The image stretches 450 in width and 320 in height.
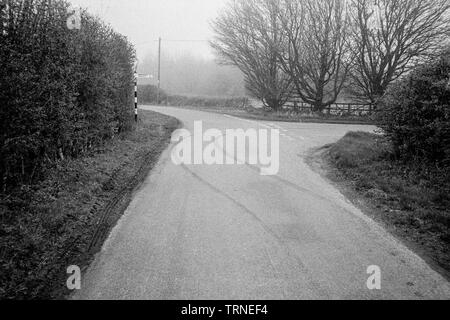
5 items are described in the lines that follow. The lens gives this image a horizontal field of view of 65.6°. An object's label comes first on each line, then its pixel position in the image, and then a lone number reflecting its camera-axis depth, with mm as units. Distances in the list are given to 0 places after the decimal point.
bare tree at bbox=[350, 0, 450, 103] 23781
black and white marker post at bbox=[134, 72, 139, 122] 13349
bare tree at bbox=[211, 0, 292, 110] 26500
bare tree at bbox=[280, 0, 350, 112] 25203
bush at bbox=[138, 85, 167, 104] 41594
